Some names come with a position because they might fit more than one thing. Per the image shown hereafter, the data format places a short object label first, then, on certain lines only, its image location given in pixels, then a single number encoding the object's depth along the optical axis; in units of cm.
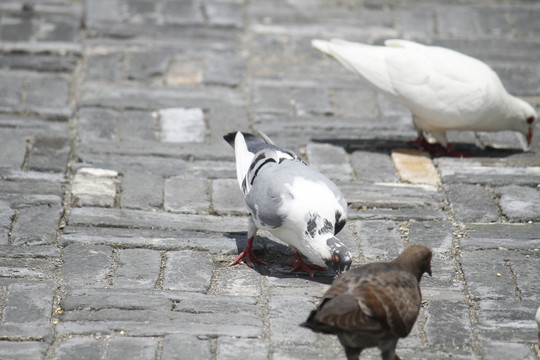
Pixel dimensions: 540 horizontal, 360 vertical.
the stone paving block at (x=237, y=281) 883
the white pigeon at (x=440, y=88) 1186
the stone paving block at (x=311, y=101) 1336
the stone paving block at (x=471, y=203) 1045
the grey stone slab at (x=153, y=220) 1000
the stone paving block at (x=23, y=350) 740
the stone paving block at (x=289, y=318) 796
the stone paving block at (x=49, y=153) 1127
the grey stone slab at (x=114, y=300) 827
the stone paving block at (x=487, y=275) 880
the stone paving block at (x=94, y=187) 1048
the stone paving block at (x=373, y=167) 1155
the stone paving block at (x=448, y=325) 796
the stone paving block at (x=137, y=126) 1235
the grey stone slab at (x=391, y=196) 1073
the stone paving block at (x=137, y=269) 878
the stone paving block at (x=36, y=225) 952
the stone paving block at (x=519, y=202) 1048
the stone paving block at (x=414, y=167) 1158
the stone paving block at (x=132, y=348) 753
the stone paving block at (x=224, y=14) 1633
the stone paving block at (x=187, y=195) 1054
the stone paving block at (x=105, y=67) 1408
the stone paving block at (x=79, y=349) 748
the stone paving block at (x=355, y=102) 1344
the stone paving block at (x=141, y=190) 1053
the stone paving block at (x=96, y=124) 1227
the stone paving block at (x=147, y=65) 1420
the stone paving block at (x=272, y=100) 1329
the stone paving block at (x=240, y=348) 764
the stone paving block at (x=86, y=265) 874
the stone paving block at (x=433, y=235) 977
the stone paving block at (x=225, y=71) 1415
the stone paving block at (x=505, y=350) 774
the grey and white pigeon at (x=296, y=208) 858
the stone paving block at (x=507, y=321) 805
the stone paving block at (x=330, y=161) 1161
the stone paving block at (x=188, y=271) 881
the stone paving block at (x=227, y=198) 1057
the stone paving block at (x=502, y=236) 976
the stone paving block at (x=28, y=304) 800
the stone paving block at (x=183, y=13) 1628
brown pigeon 678
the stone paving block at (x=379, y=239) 959
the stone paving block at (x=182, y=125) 1239
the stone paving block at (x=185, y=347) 758
